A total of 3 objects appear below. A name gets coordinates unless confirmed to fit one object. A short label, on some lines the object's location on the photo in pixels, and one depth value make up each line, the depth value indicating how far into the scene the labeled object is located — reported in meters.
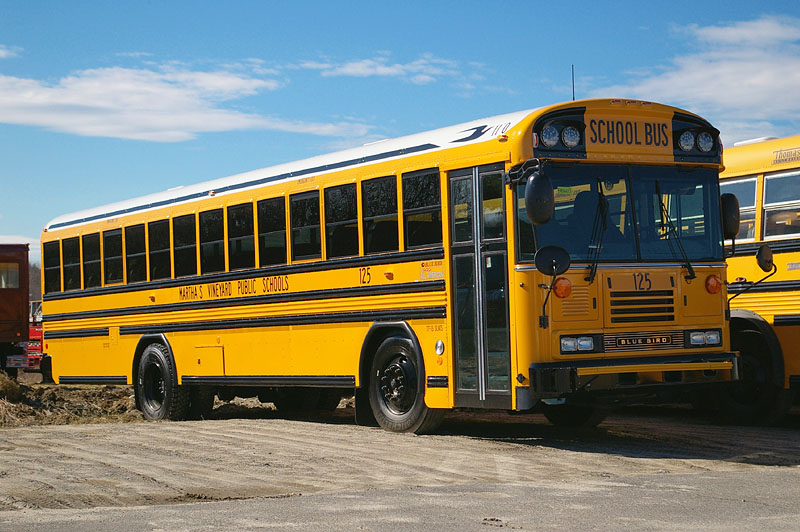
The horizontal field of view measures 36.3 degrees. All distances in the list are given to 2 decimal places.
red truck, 28.59
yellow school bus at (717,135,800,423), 12.97
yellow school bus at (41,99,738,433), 11.16
